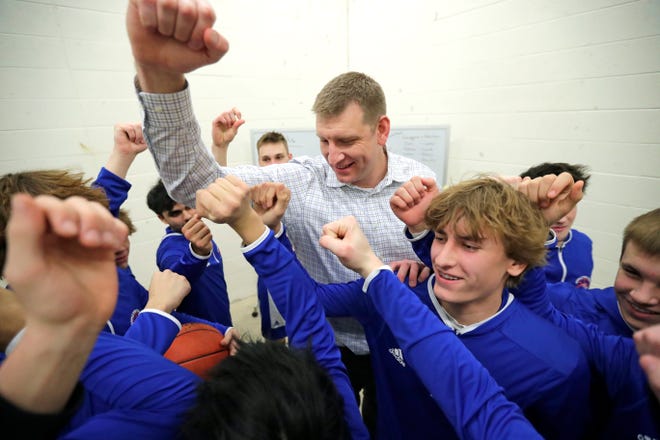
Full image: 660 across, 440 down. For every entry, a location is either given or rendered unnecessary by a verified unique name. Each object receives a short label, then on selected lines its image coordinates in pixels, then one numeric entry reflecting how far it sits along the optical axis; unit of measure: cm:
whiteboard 300
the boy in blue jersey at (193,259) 144
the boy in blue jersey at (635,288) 95
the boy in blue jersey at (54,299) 37
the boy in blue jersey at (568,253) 172
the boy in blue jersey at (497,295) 84
